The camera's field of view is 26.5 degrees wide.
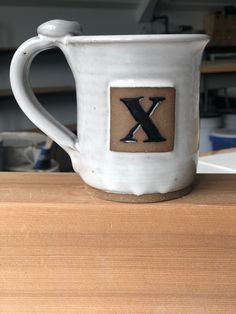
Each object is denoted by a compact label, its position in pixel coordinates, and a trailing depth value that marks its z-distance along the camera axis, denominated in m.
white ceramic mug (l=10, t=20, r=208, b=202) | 0.36
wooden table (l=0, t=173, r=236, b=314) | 0.39
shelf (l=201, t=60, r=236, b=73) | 2.18
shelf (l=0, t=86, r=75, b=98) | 3.17
